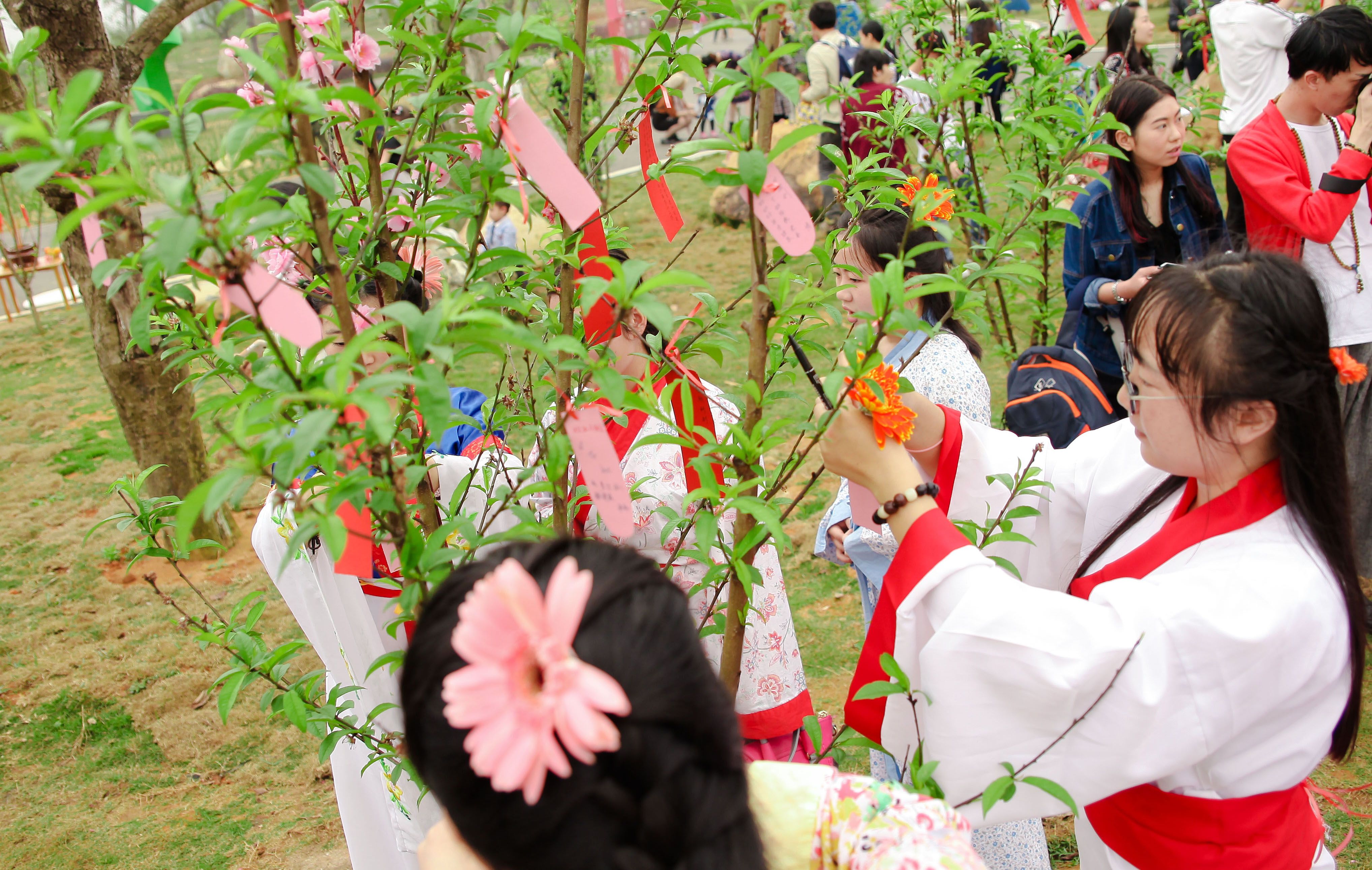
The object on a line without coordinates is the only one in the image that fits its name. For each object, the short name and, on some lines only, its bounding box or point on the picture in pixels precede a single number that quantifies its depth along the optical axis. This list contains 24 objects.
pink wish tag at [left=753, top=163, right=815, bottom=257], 1.13
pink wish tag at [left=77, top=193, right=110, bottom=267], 1.06
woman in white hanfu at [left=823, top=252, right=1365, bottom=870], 1.15
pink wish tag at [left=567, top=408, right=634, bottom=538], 1.14
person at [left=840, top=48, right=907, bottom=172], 4.22
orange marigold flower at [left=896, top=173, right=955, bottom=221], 1.62
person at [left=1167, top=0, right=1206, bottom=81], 6.82
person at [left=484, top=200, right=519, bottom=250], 6.54
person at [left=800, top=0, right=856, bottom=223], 7.01
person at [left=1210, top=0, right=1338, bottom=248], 4.45
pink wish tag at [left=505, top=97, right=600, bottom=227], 1.13
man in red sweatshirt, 2.70
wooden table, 8.34
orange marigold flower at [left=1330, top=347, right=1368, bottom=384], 1.28
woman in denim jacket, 2.87
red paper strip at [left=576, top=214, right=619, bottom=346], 1.47
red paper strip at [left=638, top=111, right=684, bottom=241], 1.41
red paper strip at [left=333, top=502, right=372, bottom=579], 1.20
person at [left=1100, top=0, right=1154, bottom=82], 5.32
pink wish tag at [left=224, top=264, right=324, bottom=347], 0.92
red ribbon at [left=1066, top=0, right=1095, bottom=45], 2.80
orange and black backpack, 2.31
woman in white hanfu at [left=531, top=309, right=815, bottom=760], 1.93
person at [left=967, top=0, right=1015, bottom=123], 3.49
